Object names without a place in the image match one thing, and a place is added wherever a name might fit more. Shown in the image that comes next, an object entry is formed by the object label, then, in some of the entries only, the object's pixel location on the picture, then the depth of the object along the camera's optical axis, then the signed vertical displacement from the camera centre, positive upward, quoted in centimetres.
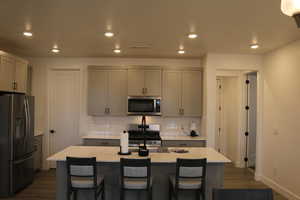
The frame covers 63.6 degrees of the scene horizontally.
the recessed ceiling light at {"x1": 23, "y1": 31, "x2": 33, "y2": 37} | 375 +108
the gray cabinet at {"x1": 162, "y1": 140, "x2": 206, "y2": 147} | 507 -83
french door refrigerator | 398 -67
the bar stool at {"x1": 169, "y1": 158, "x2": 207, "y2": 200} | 282 -84
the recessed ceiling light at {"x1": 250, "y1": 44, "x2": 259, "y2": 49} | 433 +105
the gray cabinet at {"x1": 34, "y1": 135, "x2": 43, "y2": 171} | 525 -112
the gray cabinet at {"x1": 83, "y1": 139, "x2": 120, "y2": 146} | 513 -83
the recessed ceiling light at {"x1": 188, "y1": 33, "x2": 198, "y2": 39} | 372 +107
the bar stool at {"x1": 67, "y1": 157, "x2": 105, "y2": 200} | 278 -82
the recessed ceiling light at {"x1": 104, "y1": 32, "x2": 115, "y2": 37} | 369 +107
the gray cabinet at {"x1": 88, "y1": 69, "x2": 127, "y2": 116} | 537 +28
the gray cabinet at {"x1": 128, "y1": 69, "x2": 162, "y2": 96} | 534 +47
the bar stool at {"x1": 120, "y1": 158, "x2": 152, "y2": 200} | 279 -82
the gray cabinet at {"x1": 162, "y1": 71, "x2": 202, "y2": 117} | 537 +22
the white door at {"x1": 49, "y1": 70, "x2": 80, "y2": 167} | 570 -14
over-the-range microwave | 529 -6
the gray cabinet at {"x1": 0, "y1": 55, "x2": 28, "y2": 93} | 418 +53
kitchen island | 322 -97
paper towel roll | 336 -55
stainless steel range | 508 -71
